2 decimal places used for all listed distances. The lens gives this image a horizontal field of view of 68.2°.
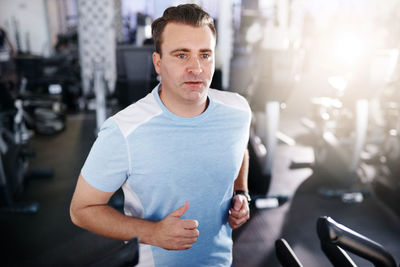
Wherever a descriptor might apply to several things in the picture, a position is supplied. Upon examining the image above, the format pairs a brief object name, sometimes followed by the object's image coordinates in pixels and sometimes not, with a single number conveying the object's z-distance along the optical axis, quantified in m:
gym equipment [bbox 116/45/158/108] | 2.35
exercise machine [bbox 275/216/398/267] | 0.64
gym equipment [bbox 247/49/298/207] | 2.43
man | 0.77
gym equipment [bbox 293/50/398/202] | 2.42
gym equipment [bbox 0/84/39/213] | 2.39
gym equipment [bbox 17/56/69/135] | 4.33
